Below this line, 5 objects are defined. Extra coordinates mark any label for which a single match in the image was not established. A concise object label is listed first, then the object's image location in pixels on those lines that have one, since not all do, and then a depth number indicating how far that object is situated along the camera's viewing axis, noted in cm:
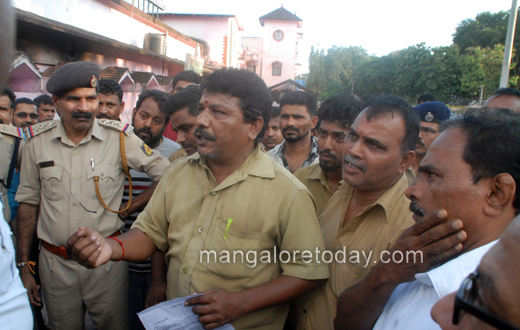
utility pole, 853
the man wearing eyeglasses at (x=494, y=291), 63
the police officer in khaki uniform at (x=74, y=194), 253
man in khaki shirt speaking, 172
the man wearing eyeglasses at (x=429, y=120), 366
